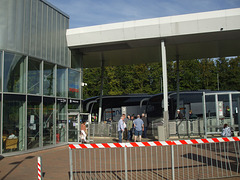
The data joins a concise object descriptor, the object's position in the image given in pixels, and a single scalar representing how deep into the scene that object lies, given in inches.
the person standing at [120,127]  698.8
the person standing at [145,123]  794.2
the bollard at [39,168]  273.4
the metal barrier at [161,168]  312.5
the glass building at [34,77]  520.7
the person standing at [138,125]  695.7
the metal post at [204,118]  706.8
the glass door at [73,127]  708.0
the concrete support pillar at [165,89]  706.2
